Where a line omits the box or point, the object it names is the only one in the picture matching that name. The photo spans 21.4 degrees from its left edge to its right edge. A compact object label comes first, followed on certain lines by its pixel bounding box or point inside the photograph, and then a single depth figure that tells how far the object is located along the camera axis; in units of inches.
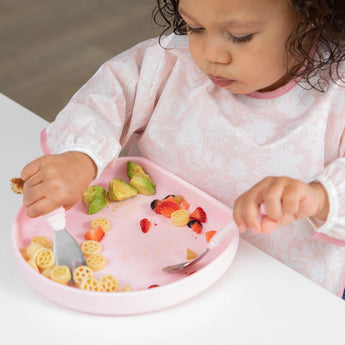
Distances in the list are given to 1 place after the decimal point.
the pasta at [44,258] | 31.5
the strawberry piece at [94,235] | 33.4
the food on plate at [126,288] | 30.9
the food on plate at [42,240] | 32.8
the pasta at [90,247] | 32.5
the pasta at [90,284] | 30.7
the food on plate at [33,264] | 31.2
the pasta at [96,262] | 32.1
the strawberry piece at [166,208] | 34.7
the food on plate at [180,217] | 34.1
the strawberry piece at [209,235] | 33.5
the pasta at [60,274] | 30.9
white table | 29.7
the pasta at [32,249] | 32.0
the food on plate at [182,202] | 35.3
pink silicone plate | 30.2
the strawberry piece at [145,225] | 34.0
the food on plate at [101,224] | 33.9
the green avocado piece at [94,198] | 35.0
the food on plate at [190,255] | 32.7
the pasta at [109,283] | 30.9
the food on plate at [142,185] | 35.9
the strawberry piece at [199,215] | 34.4
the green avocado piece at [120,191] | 35.5
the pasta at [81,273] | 31.1
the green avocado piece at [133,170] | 37.1
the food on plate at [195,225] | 33.9
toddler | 31.7
